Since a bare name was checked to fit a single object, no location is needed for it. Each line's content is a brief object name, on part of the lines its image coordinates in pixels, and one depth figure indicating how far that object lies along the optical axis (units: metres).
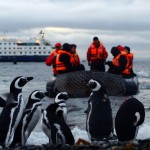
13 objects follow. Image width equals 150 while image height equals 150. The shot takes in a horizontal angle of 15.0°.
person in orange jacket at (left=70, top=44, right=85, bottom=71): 19.16
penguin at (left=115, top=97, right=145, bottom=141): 9.87
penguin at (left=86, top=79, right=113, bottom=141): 9.73
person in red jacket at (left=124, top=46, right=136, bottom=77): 20.25
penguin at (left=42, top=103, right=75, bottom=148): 9.35
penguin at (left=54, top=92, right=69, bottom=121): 11.51
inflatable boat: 18.77
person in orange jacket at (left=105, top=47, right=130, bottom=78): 19.53
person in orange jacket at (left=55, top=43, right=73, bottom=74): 18.86
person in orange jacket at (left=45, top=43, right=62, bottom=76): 19.81
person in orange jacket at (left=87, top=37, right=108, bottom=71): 19.41
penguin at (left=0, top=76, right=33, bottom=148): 9.52
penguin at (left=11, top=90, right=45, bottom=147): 9.86
